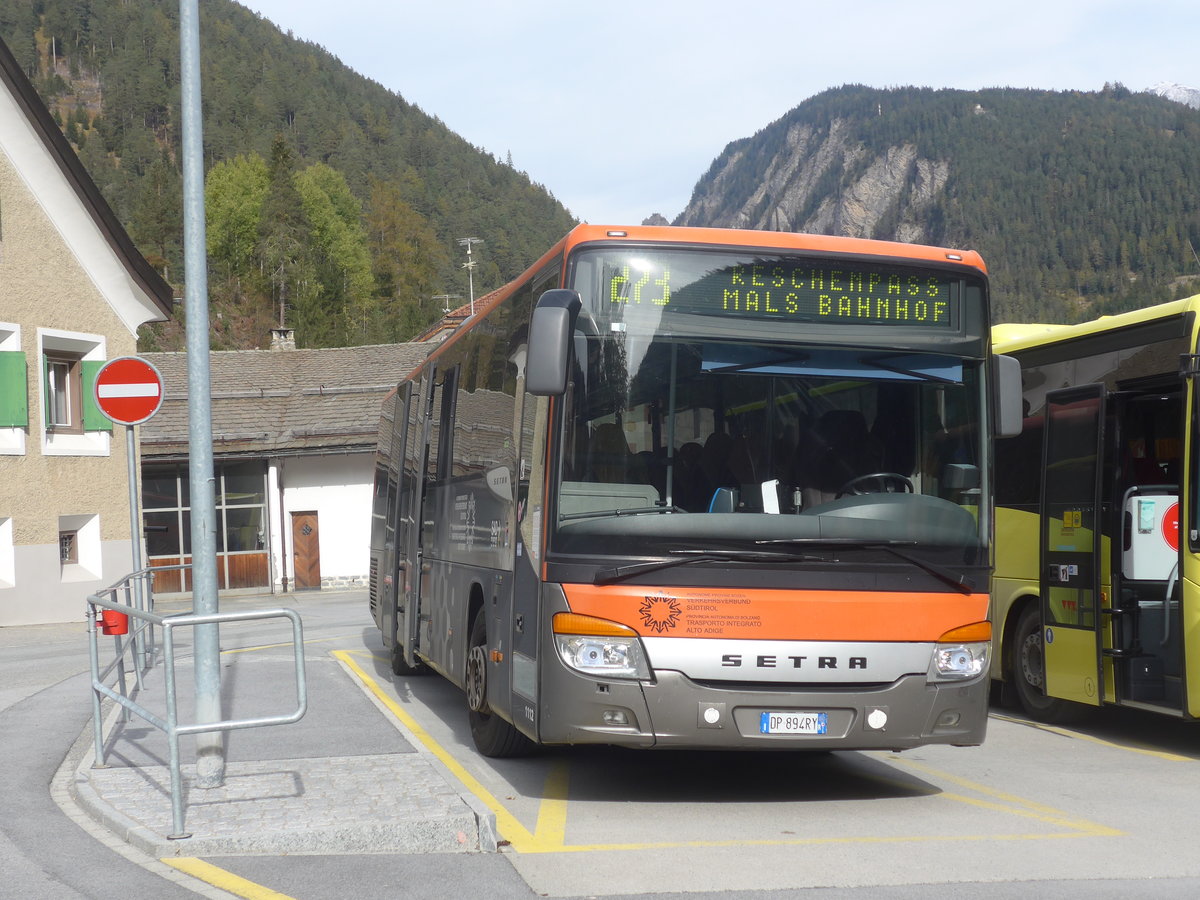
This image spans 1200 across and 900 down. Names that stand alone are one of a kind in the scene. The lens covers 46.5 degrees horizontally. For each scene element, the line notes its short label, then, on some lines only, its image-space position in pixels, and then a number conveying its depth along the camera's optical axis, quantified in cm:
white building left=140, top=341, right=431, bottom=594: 3556
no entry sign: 1129
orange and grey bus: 712
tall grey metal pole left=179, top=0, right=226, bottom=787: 780
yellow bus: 936
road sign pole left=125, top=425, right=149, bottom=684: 1139
